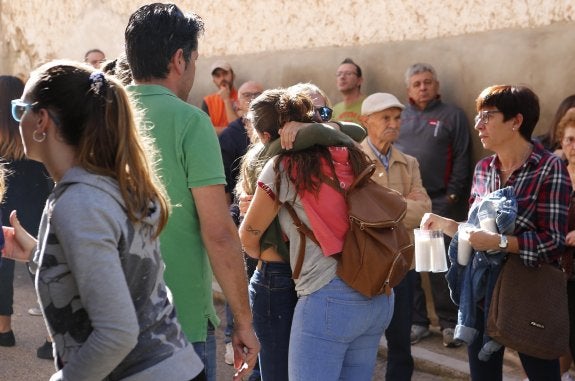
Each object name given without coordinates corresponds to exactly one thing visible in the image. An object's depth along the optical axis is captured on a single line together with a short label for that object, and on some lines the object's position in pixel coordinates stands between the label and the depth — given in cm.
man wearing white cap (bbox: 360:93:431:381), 505
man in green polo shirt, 293
